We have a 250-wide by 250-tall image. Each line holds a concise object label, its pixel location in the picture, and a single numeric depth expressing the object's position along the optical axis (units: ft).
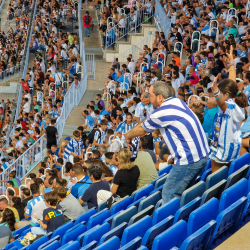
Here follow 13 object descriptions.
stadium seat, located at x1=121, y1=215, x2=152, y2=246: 22.98
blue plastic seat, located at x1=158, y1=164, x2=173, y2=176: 37.37
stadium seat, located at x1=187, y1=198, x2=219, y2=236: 22.21
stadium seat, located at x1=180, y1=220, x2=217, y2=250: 20.38
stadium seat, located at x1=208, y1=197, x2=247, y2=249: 22.46
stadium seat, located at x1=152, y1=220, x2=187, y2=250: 20.54
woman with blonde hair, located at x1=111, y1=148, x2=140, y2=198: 32.94
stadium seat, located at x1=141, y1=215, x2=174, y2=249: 22.18
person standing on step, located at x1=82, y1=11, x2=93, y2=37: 133.80
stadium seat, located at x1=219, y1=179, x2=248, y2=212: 23.93
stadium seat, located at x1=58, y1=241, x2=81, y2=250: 25.50
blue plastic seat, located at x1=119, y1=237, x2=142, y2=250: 21.48
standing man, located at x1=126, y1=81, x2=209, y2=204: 23.99
